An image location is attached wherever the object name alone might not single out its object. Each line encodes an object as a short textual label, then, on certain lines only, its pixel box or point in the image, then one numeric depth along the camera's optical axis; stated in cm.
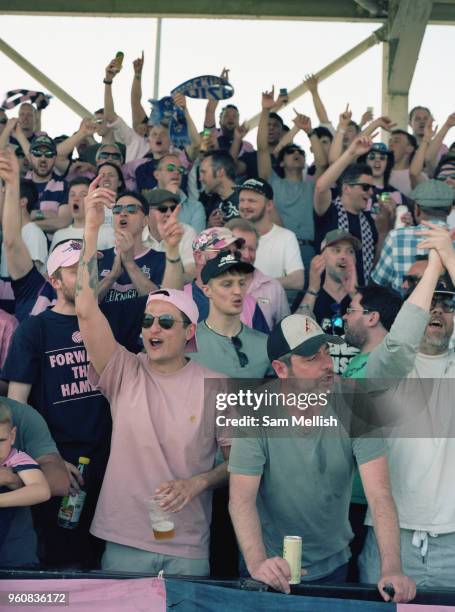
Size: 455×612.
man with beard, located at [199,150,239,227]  866
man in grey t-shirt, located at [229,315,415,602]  437
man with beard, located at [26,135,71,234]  827
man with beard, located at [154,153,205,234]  847
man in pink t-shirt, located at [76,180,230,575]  458
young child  432
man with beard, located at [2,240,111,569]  512
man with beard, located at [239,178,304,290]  739
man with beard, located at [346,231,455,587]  466
